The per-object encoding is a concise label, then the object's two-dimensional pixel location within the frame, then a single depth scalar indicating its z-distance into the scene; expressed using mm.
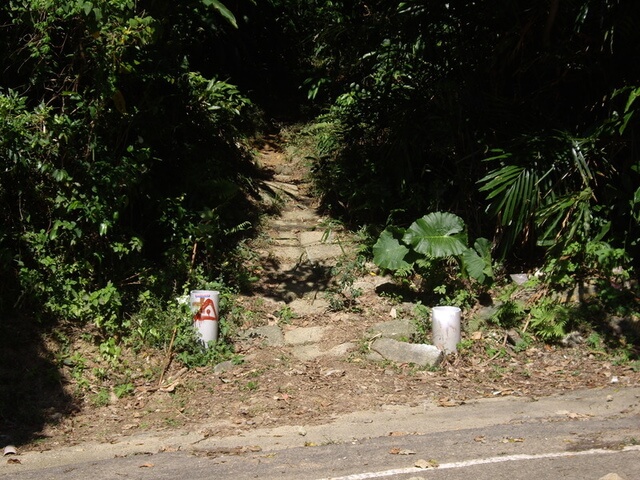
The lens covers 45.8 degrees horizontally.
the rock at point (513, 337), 7316
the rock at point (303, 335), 7414
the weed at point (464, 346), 7074
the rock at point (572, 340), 7238
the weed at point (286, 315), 7801
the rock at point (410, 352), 6852
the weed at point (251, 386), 6398
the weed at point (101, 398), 6254
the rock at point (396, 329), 7352
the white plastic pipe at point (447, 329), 7043
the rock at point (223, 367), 6793
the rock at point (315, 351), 7133
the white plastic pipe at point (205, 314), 7051
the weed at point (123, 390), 6387
